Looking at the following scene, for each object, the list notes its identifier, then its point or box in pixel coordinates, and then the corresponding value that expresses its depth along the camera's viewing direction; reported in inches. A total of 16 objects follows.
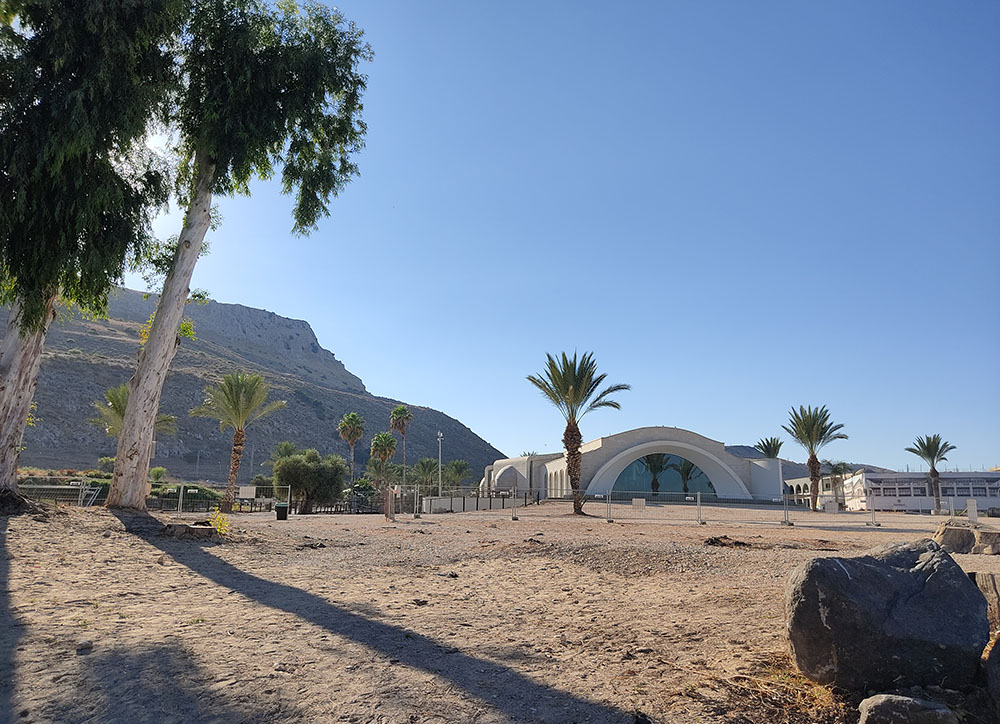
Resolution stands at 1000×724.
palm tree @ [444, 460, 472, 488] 2827.3
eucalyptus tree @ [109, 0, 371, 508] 541.6
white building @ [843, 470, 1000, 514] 2566.4
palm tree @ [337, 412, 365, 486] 2289.6
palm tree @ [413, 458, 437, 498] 2816.4
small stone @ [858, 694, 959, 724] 138.1
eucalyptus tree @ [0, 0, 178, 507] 373.4
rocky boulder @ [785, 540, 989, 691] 160.6
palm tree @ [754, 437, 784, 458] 2834.6
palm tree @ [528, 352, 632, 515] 1473.9
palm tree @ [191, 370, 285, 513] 1461.6
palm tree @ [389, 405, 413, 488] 2591.0
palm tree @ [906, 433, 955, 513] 2493.8
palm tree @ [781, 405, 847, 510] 2010.3
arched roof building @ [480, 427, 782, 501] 2388.0
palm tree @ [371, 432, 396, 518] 2362.2
